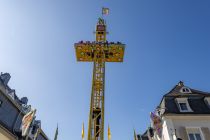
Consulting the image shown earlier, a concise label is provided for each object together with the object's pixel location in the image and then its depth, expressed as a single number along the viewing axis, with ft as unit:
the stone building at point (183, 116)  59.67
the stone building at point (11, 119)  60.13
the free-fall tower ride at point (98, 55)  83.92
